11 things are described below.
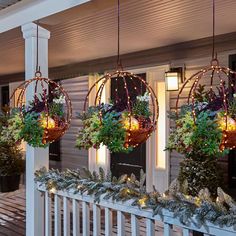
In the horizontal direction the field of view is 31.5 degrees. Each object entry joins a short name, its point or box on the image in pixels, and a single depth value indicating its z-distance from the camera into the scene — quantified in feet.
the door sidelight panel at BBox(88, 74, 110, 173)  21.48
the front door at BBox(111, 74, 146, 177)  19.26
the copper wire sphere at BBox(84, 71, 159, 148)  8.34
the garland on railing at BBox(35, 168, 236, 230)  6.54
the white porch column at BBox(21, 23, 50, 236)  11.17
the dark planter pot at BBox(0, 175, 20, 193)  22.79
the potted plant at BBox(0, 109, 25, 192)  22.85
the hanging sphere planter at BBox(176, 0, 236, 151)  7.13
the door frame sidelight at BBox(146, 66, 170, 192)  18.15
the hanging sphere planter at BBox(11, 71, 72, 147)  9.59
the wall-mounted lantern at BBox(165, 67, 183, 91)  16.42
